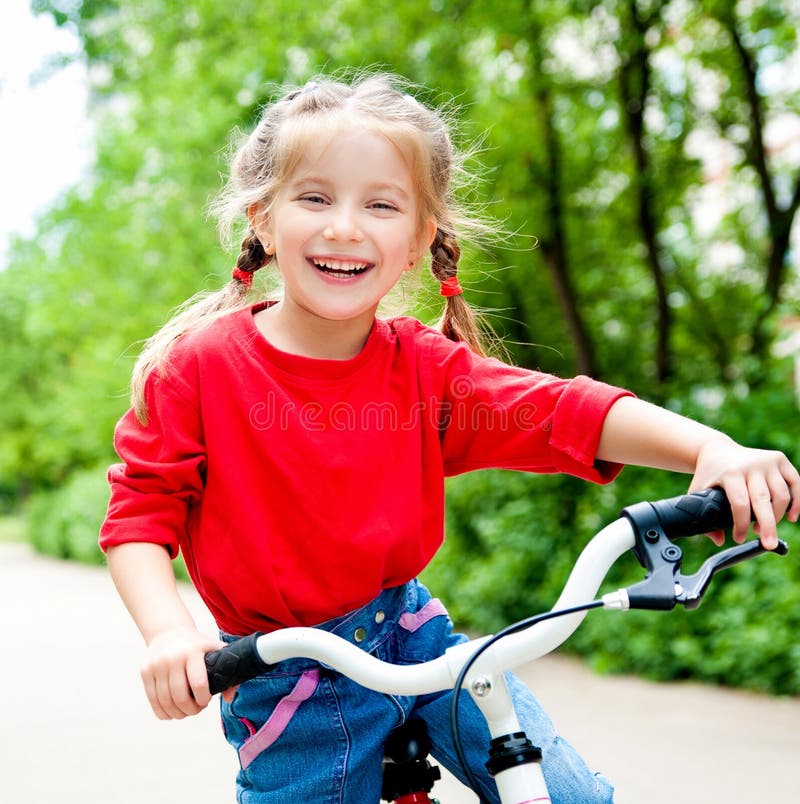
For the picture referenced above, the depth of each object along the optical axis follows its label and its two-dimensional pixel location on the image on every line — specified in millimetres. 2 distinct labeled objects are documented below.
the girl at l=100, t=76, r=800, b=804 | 1762
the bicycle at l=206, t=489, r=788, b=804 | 1380
